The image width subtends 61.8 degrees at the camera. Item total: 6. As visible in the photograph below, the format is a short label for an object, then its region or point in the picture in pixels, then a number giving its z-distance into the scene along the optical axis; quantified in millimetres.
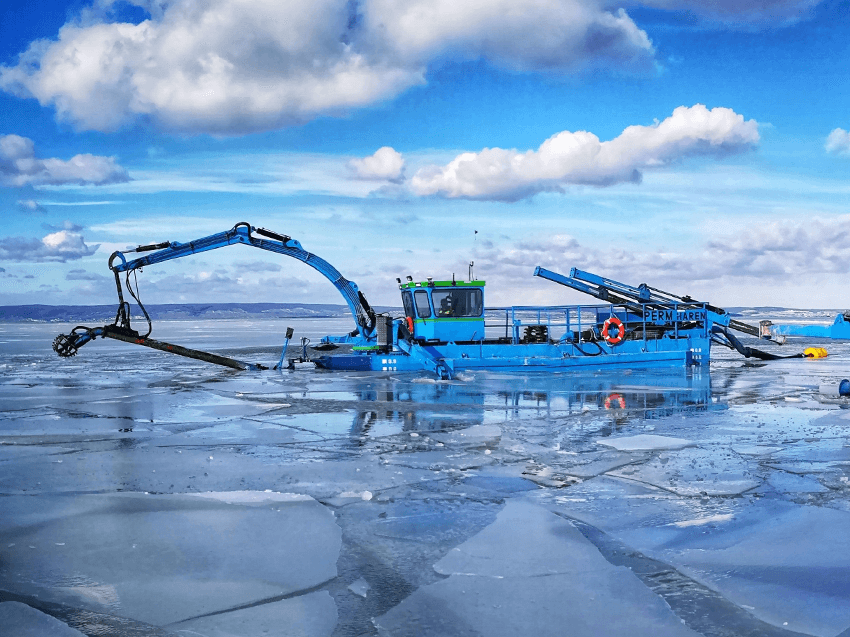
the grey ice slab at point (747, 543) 4414
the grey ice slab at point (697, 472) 7176
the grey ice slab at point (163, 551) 4578
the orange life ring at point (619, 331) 22375
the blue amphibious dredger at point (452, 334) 20641
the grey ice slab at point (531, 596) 4090
